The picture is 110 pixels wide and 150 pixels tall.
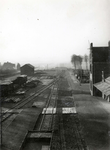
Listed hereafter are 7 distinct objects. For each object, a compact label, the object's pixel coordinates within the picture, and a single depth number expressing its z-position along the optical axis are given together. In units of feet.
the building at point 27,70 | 235.40
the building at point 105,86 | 67.77
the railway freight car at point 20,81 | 119.34
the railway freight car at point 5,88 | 95.47
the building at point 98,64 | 90.06
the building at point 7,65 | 358.43
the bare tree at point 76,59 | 367.70
